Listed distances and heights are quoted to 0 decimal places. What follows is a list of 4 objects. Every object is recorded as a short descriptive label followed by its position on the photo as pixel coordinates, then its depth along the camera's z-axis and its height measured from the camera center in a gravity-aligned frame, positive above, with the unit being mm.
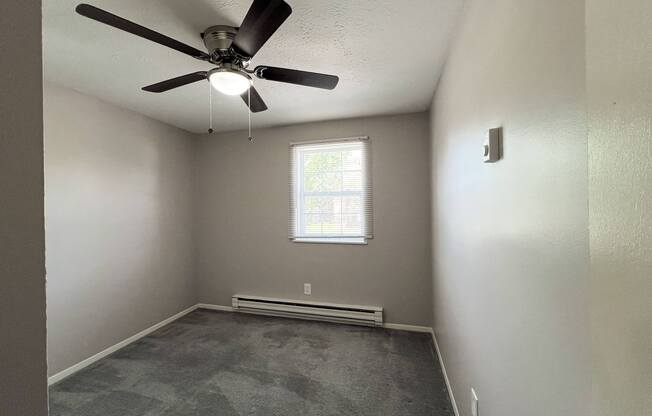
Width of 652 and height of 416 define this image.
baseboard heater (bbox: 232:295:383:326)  3031 -1199
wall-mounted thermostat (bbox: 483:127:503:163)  958 +227
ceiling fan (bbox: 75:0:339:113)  1118 +810
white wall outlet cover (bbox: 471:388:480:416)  1261 -940
